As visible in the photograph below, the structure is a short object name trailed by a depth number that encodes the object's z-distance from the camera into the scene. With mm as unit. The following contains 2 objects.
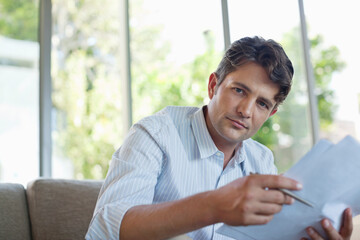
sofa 1516
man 843
